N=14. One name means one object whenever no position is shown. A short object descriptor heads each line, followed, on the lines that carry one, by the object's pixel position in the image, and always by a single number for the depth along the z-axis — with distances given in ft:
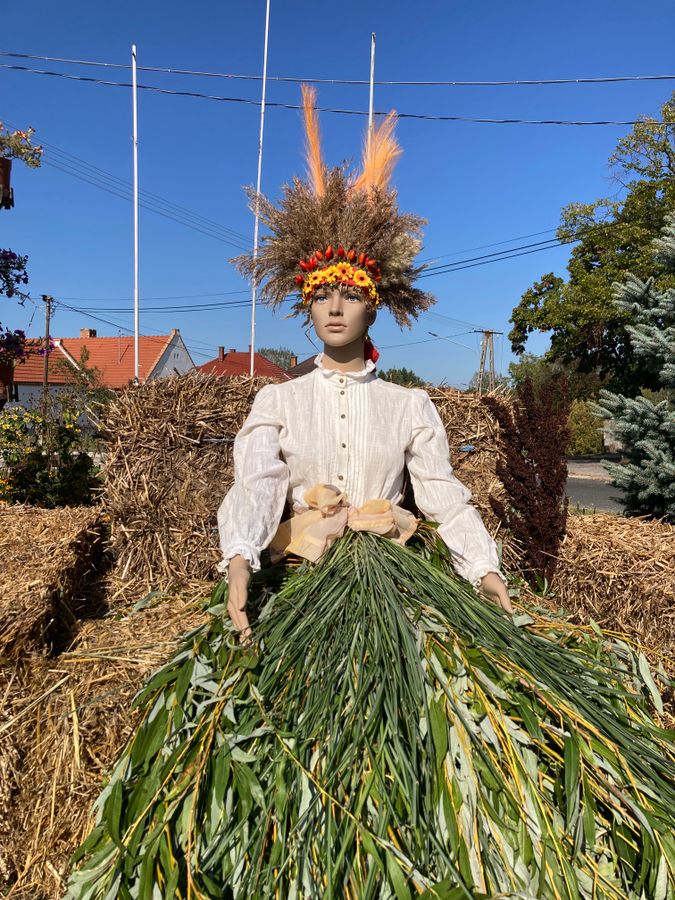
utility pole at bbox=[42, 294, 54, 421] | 70.25
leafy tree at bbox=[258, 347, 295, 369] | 176.43
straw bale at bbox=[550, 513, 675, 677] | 9.11
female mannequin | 3.93
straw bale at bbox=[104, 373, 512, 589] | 9.57
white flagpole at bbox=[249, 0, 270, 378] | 39.84
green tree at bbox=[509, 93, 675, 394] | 56.75
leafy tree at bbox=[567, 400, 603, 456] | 68.69
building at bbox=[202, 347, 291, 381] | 121.19
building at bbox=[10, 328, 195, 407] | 98.43
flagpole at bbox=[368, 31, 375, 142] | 34.08
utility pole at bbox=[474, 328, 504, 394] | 80.18
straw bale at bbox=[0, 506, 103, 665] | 6.57
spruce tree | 11.94
